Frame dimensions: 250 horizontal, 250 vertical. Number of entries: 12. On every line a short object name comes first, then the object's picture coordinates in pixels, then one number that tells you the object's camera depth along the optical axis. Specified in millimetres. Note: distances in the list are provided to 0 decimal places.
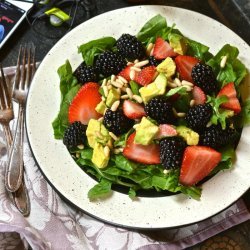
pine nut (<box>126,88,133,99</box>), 1067
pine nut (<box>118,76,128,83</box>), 1079
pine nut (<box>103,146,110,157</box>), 1012
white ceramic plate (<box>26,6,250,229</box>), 1011
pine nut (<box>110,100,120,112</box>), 1042
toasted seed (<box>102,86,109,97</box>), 1059
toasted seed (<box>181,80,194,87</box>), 1058
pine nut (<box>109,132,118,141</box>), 1033
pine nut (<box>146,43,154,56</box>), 1124
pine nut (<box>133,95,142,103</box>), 1055
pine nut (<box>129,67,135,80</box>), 1077
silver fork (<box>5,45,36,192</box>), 1127
